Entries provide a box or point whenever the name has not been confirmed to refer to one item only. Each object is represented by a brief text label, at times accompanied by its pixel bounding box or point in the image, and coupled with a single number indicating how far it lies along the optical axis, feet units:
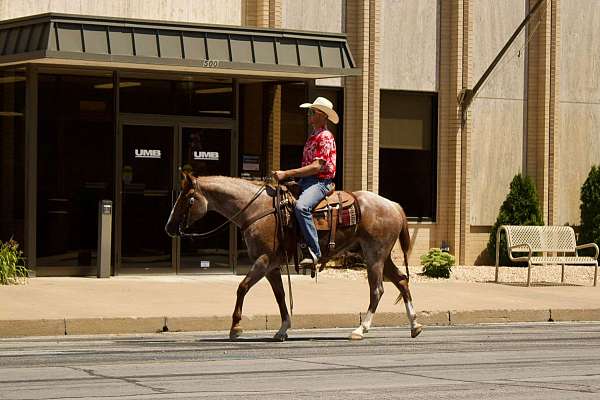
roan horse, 51.83
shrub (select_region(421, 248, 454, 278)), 83.56
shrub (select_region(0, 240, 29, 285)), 69.87
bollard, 76.23
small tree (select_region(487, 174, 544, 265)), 94.79
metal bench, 81.66
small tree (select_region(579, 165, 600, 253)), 97.40
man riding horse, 52.03
